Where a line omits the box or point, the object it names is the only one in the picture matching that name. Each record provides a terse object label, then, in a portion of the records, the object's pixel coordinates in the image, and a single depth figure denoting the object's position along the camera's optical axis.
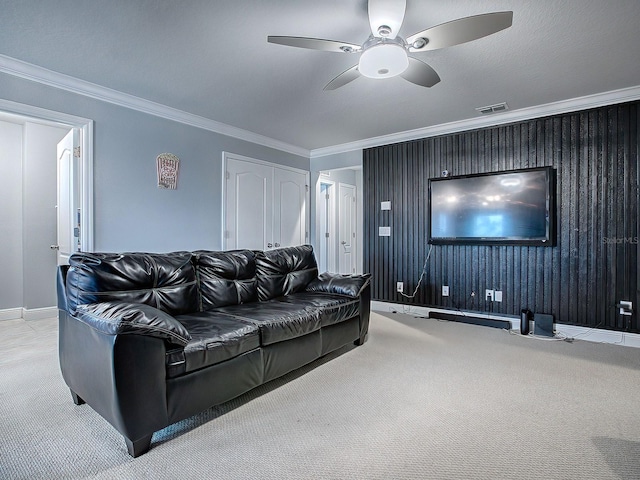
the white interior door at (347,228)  7.25
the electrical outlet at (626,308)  3.38
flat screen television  3.75
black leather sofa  1.60
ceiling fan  1.88
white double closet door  4.73
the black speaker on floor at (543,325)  3.65
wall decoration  3.92
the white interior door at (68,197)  3.40
